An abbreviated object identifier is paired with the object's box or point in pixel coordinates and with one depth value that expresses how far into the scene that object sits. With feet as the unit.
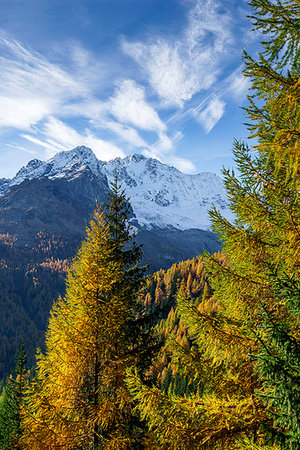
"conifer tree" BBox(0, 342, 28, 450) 43.80
